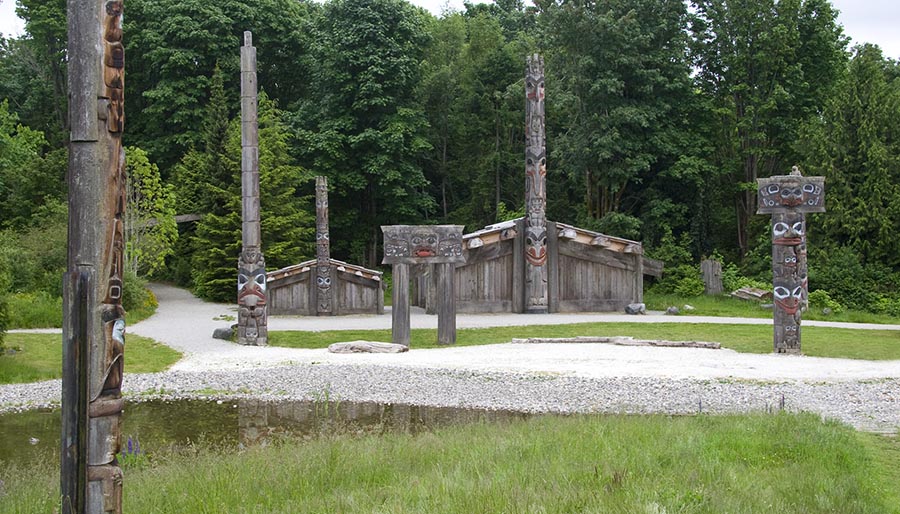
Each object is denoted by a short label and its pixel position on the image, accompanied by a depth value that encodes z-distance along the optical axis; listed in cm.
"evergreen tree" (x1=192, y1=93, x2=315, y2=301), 2825
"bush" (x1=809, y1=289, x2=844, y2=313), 2395
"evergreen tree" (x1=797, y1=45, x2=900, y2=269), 2517
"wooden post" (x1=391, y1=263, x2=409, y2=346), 1655
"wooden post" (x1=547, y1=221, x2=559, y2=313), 2498
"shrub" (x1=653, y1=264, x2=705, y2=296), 2753
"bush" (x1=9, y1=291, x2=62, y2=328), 1930
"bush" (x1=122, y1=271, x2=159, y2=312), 2312
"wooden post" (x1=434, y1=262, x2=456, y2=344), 1717
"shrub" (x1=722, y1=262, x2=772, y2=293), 2656
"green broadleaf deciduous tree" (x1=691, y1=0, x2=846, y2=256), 2956
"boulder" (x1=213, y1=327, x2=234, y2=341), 1823
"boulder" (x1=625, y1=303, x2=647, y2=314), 2464
